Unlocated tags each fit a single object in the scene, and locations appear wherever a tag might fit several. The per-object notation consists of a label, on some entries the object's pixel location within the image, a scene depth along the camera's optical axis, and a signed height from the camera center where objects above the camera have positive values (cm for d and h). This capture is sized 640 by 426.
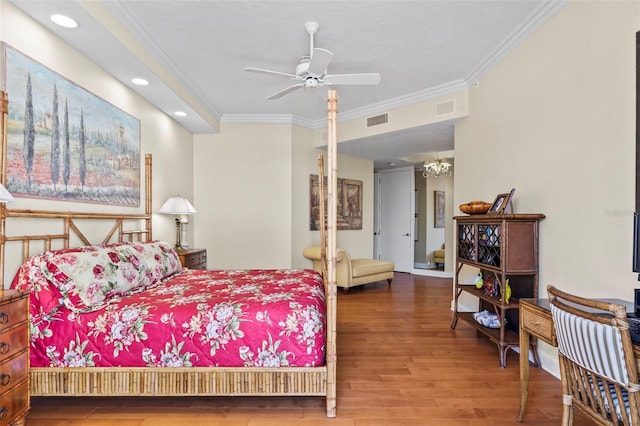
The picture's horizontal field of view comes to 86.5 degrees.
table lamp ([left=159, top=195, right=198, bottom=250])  418 -4
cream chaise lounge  542 -98
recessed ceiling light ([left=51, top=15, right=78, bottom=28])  238 +134
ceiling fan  286 +123
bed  210 -83
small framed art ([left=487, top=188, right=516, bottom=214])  299 +6
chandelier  662 +84
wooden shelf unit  283 -42
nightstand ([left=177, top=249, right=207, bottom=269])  417 -63
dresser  170 -78
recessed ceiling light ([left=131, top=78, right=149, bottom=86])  346 +131
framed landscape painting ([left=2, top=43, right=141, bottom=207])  227 +55
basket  326 +3
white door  771 -17
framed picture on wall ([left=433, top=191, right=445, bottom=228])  824 +2
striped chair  125 -61
